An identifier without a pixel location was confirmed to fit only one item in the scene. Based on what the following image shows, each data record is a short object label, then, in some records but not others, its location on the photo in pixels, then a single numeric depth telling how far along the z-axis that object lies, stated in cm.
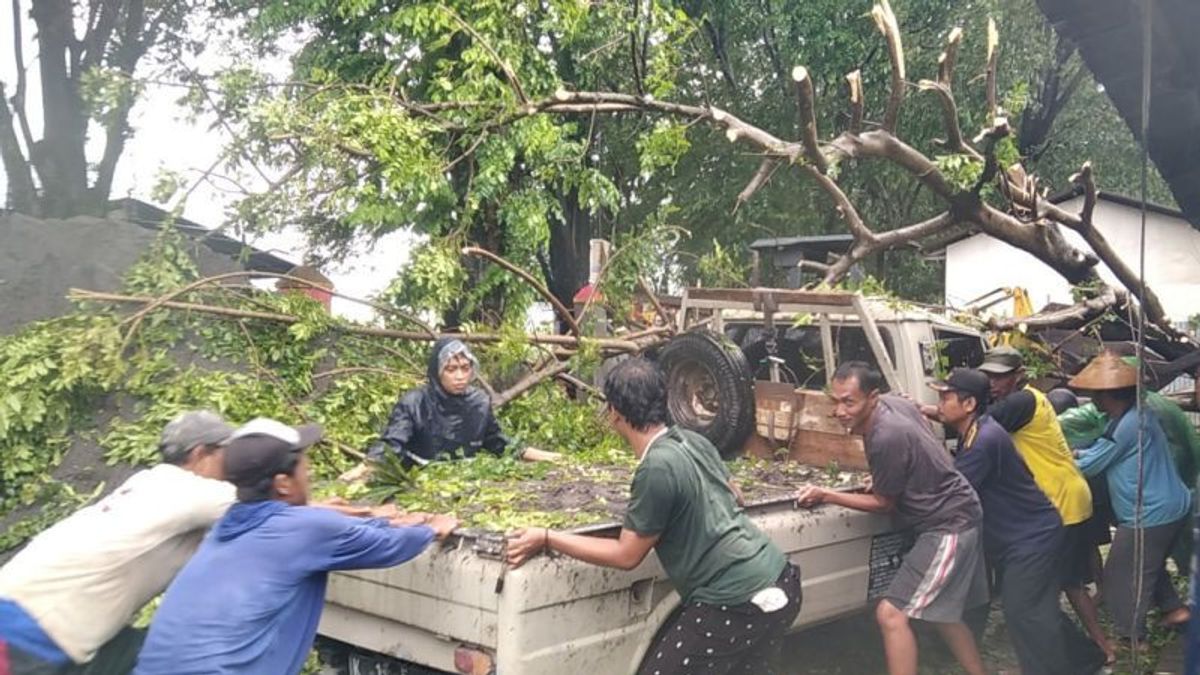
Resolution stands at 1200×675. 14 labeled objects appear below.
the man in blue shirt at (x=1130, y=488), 533
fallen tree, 688
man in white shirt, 299
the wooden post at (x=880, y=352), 584
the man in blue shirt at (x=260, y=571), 273
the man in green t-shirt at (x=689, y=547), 338
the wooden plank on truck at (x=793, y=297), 603
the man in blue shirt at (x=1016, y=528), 495
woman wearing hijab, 535
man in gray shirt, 448
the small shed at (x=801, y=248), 1155
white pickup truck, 339
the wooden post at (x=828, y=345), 615
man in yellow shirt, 519
